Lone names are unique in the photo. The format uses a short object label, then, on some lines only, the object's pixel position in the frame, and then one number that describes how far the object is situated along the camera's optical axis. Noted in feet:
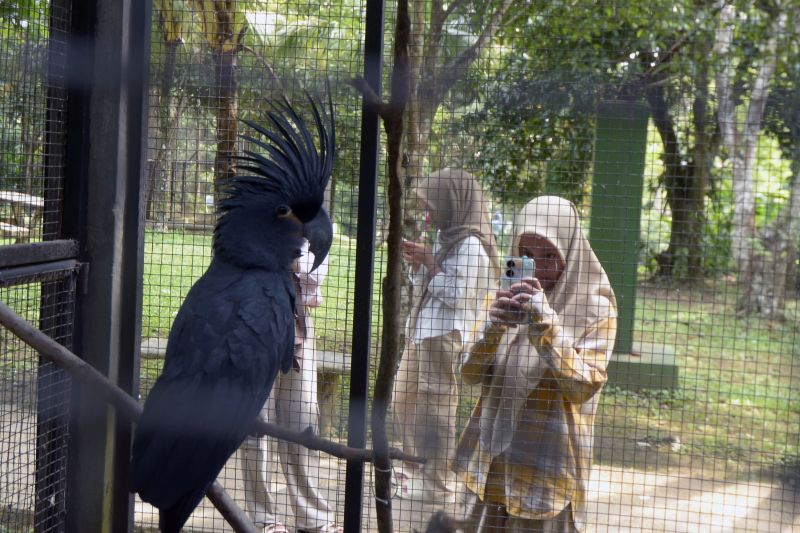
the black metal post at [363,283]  5.58
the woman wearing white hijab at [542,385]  7.06
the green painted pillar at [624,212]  10.57
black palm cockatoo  4.81
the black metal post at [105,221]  5.82
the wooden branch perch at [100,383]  4.40
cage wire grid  7.01
